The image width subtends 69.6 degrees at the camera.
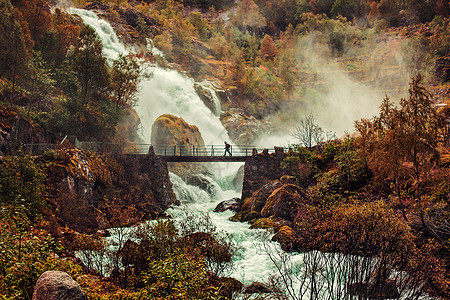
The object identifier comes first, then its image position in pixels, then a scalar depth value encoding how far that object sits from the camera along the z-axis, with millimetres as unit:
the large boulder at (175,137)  41375
